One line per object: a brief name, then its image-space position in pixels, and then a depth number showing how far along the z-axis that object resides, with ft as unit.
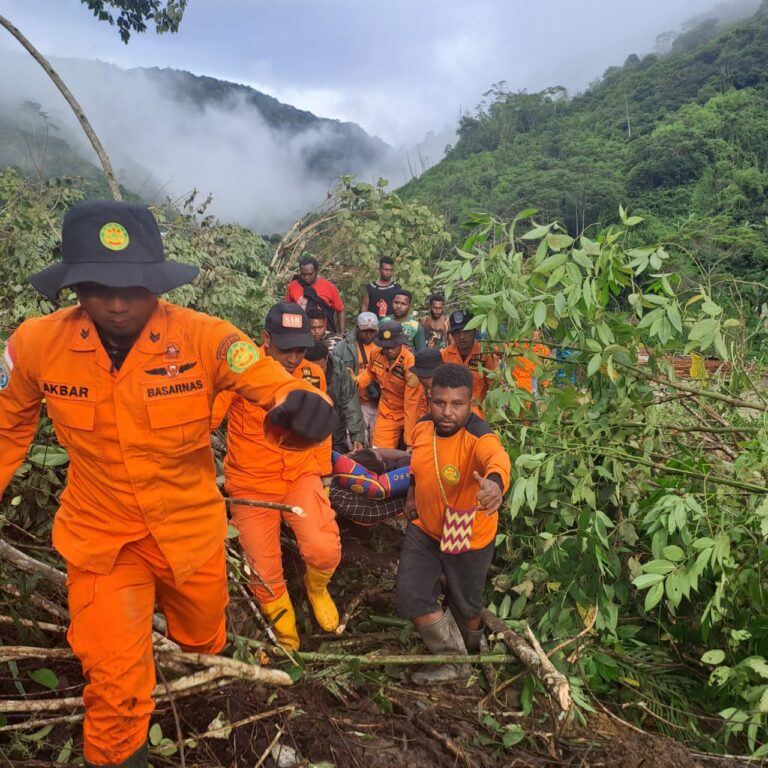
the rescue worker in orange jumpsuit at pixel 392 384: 17.67
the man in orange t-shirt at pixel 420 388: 15.46
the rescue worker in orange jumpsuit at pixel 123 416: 5.82
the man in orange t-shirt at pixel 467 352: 15.19
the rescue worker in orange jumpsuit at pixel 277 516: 10.44
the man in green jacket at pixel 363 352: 18.93
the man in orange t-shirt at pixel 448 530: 9.57
